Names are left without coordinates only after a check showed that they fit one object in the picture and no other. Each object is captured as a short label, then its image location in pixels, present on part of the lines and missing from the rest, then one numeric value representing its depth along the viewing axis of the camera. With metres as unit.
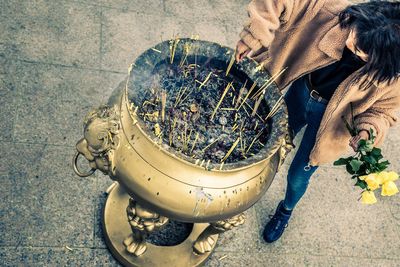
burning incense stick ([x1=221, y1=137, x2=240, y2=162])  1.91
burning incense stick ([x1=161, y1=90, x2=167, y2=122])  1.90
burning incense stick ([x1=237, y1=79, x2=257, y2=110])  2.09
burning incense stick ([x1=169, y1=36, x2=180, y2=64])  2.03
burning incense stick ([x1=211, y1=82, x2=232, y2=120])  2.05
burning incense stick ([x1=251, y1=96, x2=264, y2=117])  2.06
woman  1.81
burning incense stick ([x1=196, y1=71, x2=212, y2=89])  2.13
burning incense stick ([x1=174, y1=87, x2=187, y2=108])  2.04
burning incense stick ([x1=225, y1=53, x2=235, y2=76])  2.09
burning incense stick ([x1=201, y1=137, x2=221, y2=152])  1.94
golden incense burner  1.75
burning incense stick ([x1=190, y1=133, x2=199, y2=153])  1.92
